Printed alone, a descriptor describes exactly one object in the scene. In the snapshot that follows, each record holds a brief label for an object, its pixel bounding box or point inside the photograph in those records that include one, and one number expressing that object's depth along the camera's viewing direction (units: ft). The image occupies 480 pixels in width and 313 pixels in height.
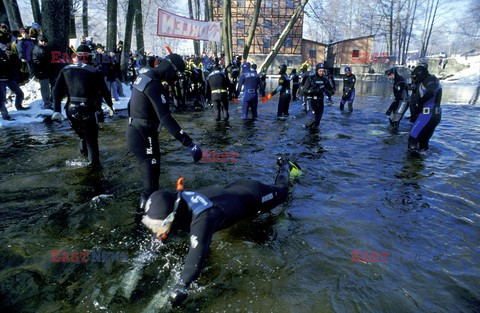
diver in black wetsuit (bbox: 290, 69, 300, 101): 53.88
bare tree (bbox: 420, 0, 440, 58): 163.36
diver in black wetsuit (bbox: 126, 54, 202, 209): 11.84
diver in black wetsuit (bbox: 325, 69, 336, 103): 30.86
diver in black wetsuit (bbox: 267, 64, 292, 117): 36.03
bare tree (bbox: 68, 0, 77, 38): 50.83
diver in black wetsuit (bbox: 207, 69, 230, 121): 32.55
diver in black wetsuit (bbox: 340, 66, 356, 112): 40.48
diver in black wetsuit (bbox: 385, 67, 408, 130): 31.78
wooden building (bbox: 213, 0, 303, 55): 149.07
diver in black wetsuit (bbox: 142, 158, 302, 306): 7.86
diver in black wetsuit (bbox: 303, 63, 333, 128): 29.12
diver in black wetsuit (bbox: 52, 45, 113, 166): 16.42
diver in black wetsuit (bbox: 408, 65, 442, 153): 21.11
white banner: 46.93
